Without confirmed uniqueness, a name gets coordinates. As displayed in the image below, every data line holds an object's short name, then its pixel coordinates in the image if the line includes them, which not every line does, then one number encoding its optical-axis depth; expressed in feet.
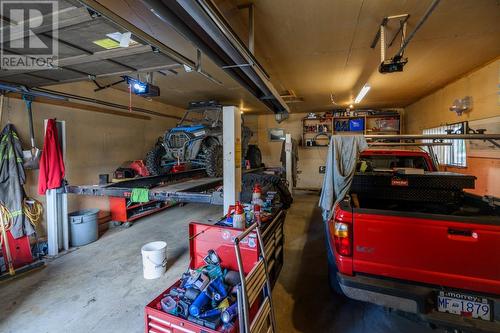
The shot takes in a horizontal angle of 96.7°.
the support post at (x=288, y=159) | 20.76
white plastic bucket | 9.05
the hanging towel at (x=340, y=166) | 6.35
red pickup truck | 4.65
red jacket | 11.21
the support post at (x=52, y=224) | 11.39
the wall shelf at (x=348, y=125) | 25.16
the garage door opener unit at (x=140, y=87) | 11.21
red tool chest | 6.51
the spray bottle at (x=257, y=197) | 9.15
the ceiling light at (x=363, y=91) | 14.26
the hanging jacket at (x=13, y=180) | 10.25
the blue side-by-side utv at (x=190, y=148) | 16.48
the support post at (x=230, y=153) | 8.93
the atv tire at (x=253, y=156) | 25.20
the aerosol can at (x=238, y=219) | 7.02
